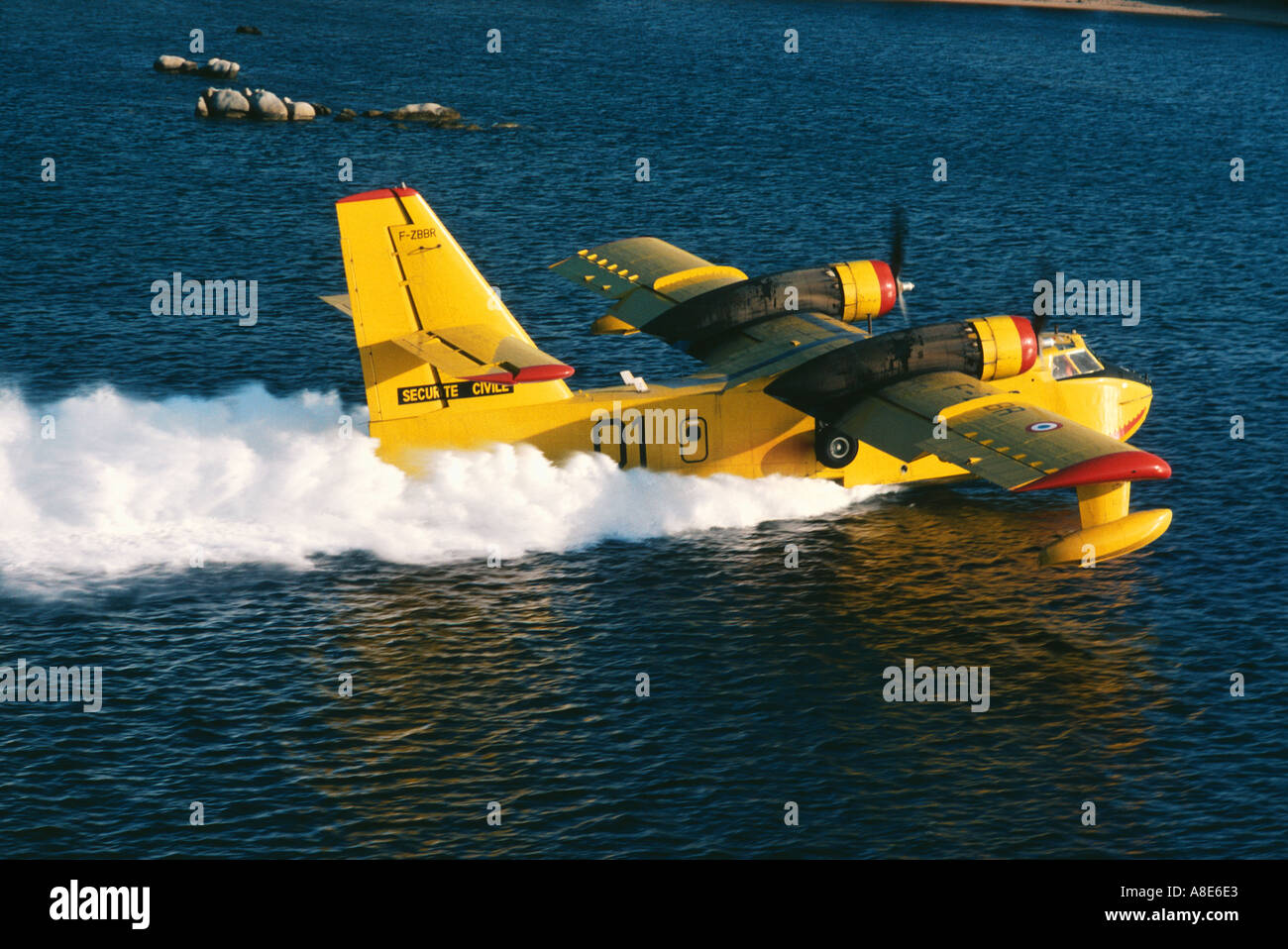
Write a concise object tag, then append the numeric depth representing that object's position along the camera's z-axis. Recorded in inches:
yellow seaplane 1546.5
